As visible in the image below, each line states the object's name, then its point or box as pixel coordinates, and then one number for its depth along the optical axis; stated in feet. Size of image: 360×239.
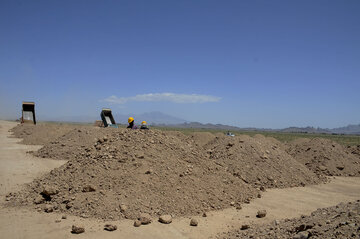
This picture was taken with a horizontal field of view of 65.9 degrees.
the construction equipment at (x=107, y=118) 72.35
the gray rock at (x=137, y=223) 18.40
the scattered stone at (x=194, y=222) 19.20
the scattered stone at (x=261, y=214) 21.81
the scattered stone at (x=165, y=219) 19.22
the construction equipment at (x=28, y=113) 94.48
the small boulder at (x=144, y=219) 18.80
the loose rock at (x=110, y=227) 17.63
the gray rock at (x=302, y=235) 12.68
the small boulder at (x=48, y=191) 21.90
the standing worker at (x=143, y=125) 35.51
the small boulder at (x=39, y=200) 21.68
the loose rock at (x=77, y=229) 17.07
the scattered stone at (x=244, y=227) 17.98
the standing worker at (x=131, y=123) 37.36
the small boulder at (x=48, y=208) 20.47
